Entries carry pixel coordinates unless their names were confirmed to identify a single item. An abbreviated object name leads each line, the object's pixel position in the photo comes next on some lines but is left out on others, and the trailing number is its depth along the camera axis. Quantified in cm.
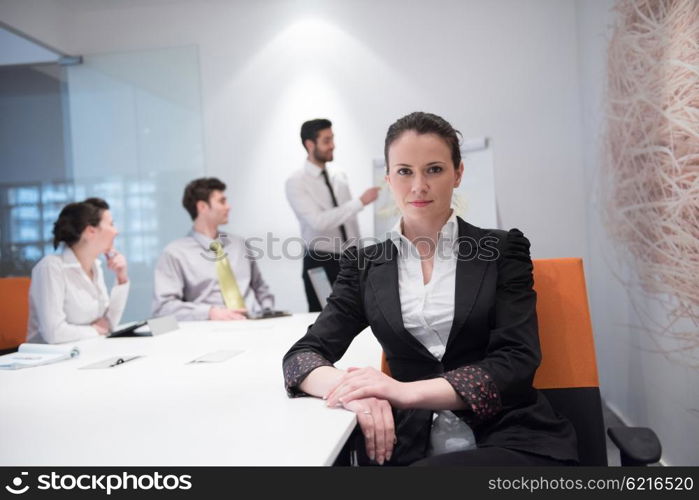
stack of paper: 195
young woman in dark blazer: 125
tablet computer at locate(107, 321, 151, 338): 254
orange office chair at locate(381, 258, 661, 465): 145
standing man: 421
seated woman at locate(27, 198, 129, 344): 257
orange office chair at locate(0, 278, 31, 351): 289
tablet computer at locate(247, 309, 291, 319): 289
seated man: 311
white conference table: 102
